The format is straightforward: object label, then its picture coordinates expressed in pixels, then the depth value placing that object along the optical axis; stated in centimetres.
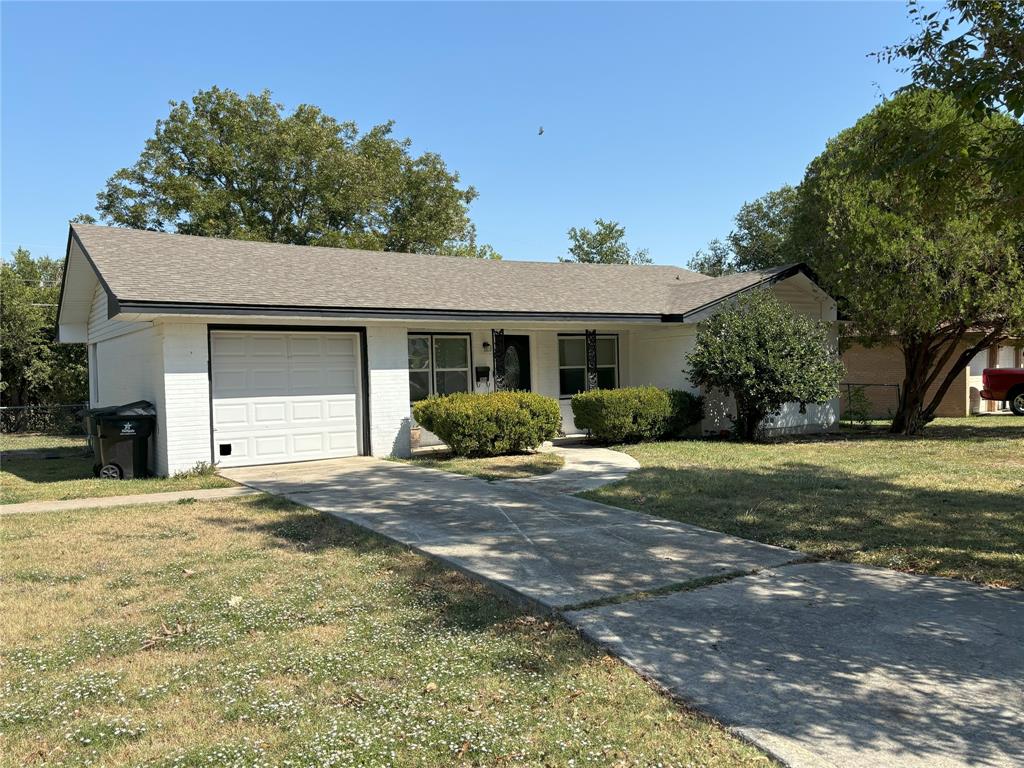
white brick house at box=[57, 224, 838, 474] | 1198
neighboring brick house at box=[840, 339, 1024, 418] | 2323
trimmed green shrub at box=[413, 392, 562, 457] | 1277
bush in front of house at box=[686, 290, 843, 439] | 1469
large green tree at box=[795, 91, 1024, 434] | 1403
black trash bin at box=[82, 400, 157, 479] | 1169
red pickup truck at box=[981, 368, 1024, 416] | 2217
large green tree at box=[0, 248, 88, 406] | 2583
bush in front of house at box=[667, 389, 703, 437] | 1569
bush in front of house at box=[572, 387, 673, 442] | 1473
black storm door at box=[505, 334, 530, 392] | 1650
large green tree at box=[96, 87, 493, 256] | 3097
